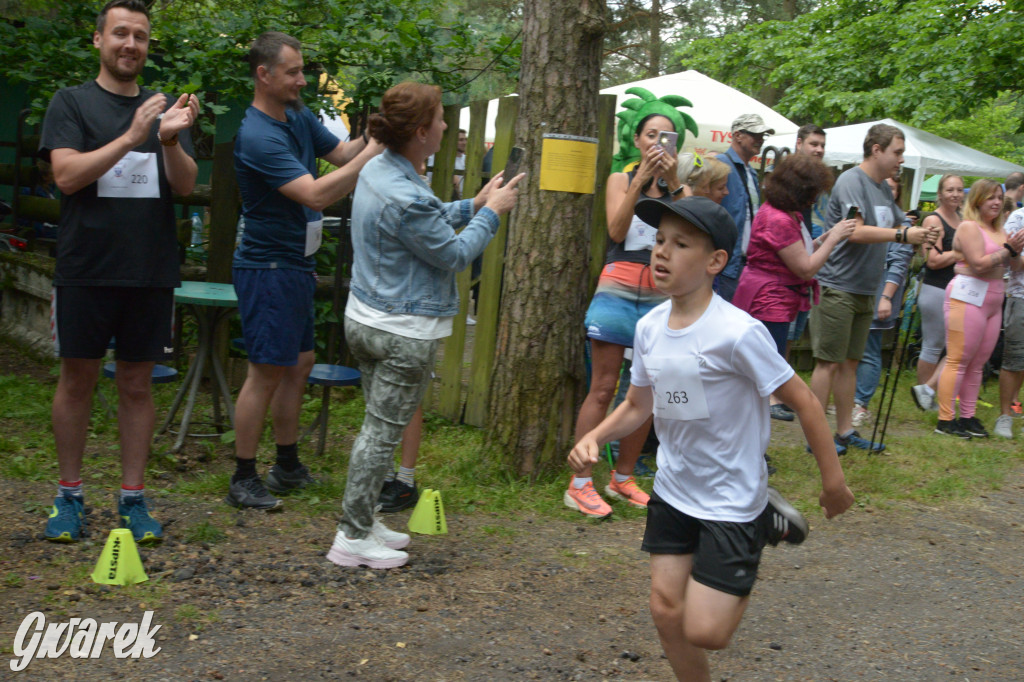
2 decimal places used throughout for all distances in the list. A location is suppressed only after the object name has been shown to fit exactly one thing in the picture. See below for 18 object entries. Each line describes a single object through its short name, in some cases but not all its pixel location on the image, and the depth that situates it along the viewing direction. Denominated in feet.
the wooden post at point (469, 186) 21.61
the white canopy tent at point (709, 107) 42.32
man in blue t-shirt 15.12
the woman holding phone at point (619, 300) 17.11
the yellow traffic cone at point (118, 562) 12.50
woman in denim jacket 13.05
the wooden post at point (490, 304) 20.44
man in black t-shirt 12.99
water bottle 25.03
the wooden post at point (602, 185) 19.70
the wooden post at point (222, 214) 22.25
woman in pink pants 25.53
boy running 9.36
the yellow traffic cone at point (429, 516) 15.70
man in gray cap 19.21
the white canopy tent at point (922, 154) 43.93
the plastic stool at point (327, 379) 18.22
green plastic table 18.08
